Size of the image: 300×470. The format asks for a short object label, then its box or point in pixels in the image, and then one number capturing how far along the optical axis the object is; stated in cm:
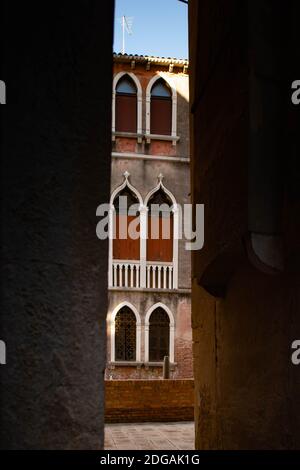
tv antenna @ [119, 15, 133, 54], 1972
